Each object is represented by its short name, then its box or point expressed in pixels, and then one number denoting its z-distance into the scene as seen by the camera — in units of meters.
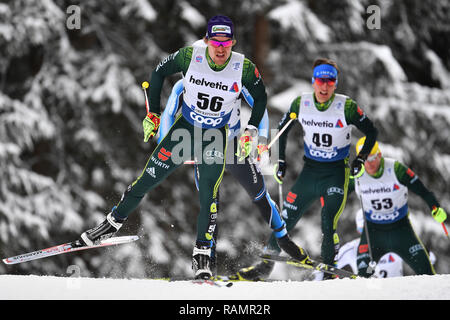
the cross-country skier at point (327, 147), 12.03
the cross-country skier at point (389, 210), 14.24
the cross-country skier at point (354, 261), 15.78
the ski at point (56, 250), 10.66
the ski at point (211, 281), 9.82
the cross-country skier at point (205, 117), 9.83
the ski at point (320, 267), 11.84
